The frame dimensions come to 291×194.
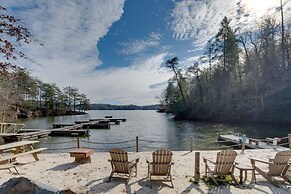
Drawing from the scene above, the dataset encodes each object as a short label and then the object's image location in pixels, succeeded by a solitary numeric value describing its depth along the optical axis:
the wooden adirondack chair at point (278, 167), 4.26
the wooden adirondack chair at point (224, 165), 4.34
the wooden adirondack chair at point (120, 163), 4.52
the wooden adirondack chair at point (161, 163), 4.40
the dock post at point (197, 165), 4.55
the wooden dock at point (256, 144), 10.12
